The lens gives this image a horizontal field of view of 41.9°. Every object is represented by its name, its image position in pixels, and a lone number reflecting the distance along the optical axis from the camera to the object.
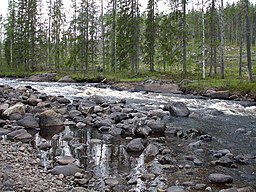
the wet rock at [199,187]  8.49
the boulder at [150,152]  11.10
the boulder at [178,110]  18.91
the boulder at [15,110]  16.94
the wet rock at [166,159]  10.63
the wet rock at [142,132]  14.13
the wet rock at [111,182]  8.55
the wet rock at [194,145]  12.55
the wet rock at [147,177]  9.06
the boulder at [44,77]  45.01
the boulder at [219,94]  26.09
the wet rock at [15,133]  13.32
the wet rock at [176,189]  8.16
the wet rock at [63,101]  22.18
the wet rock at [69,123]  16.14
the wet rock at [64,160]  10.11
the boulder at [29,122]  15.36
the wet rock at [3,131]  13.74
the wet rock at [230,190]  8.12
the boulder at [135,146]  11.97
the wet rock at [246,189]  8.24
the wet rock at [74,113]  17.84
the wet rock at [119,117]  16.93
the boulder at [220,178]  9.05
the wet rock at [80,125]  15.82
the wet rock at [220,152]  11.33
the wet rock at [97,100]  23.13
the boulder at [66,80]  42.95
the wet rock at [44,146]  11.92
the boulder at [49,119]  15.73
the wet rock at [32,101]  21.03
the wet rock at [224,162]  10.46
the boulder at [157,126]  15.10
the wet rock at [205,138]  13.56
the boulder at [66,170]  9.17
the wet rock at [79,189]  7.81
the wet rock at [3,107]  17.83
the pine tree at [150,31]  47.62
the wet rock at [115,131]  14.54
